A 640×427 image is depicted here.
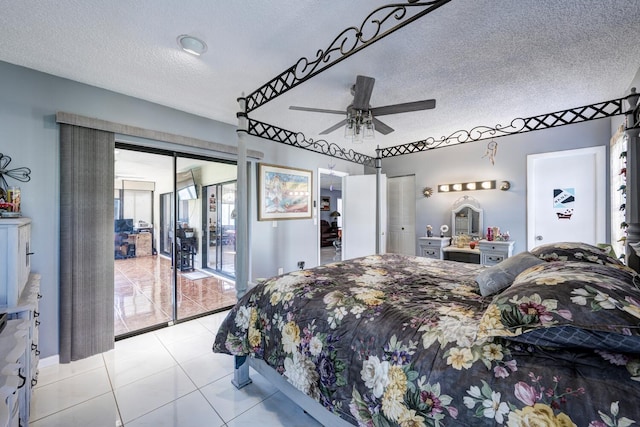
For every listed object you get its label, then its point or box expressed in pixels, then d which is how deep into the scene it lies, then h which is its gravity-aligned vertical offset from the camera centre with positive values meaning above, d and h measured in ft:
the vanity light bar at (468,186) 13.71 +1.51
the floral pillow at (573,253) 5.31 -0.87
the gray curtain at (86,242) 7.61 -0.86
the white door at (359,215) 15.84 -0.09
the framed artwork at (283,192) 12.52 +1.10
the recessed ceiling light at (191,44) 5.87 +3.95
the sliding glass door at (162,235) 9.92 -0.89
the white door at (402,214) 16.60 -0.06
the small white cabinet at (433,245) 14.44 -1.81
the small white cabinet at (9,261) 4.92 -0.90
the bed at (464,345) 2.56 -1.69
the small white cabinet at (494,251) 12.41 -1.80
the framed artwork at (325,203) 36.27 +1.43
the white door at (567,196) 11.03 +0.77
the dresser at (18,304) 3.64 -1.74
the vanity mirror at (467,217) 14.21 -0.19
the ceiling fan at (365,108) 6.52 +2.80
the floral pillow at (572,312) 2.57 -1.06
